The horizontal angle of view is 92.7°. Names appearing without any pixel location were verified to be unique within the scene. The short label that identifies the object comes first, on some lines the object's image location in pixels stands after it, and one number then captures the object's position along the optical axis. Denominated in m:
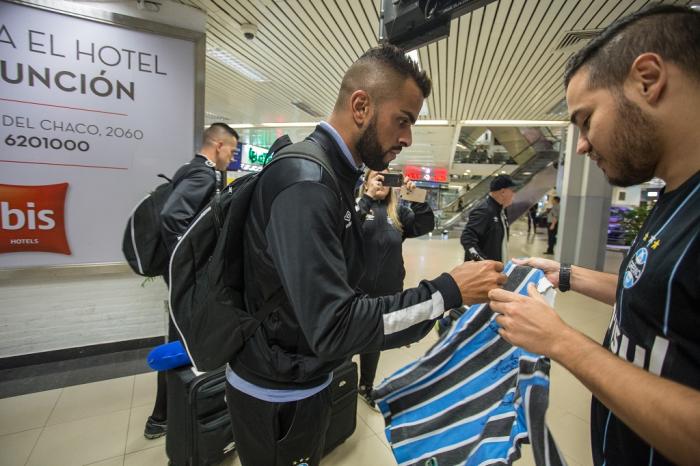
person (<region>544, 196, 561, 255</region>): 10.60
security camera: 4.22
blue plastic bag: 1.88
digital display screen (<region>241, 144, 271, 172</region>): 9.02
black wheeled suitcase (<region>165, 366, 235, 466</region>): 1.77
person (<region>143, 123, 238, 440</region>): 2.01
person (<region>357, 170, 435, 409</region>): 2.48
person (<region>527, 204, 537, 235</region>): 15.66
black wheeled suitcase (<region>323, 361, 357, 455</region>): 2.05
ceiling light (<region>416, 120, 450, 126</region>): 9.19
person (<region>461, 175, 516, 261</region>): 3.29
